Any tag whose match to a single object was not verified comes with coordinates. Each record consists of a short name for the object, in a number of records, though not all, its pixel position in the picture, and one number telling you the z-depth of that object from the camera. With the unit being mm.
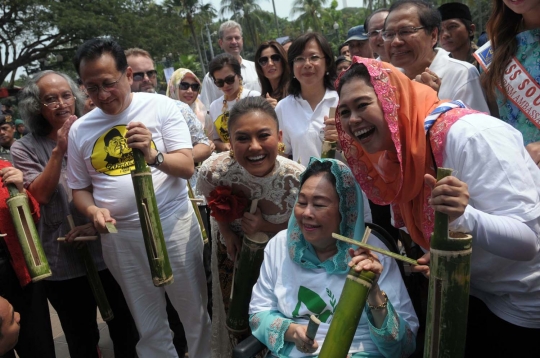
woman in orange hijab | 1619
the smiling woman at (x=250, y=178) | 2719
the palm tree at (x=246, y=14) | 46094
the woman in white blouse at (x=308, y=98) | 3576
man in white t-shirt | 2854
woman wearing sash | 2193
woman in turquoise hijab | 2148
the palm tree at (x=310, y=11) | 47562
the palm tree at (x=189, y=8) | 36688
